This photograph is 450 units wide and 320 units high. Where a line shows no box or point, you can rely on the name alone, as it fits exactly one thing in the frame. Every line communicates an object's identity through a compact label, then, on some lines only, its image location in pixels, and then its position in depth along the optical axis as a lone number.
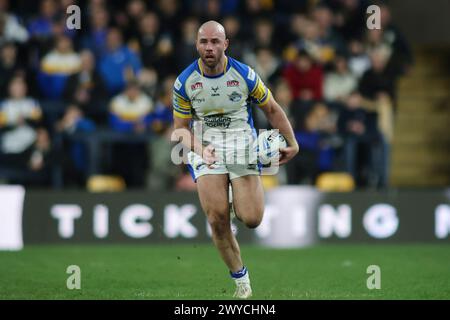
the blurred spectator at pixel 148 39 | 16.50
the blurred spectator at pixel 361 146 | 15.48
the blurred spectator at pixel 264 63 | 16.14
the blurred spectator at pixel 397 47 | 17.16
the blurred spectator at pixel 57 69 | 16.02
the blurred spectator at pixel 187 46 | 16.30
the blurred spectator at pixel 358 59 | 16.88
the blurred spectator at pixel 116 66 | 16.12
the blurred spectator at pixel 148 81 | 15.83
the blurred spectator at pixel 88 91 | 15.80
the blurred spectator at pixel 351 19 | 17.75
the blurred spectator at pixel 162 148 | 15.27
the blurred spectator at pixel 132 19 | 17.02
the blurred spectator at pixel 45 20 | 16.78
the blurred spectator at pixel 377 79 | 16.34
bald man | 9.43
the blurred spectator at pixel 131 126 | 15.41
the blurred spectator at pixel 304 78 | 16.12
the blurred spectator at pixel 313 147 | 15.30
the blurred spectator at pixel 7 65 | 15.86
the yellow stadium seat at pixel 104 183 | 15.12
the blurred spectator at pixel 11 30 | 16.64
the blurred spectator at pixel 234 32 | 16.30
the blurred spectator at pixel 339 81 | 16.58
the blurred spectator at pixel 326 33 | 17.12
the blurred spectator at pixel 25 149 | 15.24
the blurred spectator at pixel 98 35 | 16.56
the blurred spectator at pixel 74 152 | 15.23
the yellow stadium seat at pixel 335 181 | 15.39
